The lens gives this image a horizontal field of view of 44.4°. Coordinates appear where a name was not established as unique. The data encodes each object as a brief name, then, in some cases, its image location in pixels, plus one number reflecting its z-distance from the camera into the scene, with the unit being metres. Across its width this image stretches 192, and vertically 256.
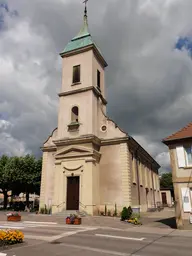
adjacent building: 16.70
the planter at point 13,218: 20.20
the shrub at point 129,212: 20.36
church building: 24.31
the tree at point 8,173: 39.00
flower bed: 9.39
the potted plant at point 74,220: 18.53
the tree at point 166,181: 82.31
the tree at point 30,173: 39.88
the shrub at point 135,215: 21.35
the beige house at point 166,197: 54.51
